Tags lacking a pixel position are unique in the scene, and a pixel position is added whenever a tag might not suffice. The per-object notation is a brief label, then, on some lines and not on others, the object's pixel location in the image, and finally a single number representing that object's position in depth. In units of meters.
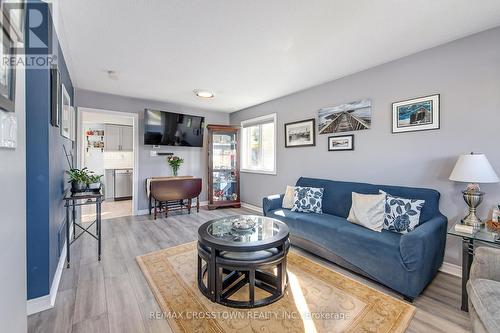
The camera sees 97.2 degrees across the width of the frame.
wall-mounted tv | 4.22
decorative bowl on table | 2.05
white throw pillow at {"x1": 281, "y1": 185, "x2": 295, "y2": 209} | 3.16
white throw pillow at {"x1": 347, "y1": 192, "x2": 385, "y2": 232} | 2.28
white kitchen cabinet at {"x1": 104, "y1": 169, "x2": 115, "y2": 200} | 5.71
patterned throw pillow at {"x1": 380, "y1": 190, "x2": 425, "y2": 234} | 2.14
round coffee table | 1.68
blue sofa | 1.77
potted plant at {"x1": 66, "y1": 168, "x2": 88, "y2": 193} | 2.46
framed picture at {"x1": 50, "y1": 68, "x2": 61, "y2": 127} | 1.82
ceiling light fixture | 3.73
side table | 1.66
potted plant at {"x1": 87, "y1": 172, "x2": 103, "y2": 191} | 2.54
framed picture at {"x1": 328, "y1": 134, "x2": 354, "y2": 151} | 3.01
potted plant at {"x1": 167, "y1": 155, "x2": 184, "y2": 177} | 4.58
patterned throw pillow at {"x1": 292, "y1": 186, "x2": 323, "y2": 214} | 2.95
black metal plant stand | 2.30
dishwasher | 5.79
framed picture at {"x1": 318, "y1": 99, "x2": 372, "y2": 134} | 2.84
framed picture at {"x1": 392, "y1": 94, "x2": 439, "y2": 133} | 2.29
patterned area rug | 1.51
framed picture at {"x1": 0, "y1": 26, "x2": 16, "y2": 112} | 0.79
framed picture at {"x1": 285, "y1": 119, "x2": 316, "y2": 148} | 3.52
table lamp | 1.81
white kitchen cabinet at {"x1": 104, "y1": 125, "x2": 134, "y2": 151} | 5.95
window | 4.42
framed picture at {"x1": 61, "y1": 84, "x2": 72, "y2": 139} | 2.34
